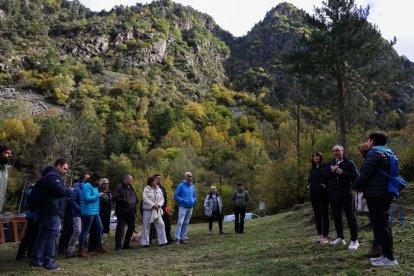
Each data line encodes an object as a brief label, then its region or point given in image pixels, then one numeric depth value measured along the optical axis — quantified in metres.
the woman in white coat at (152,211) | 9.77
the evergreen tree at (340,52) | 14.55
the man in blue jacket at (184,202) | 10.64
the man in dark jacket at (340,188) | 6.52
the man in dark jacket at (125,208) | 9.45
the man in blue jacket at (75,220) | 8.14
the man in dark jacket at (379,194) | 5.09
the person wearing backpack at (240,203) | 13.42
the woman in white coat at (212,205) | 13.63
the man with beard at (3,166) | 6.22
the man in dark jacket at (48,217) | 6.32
